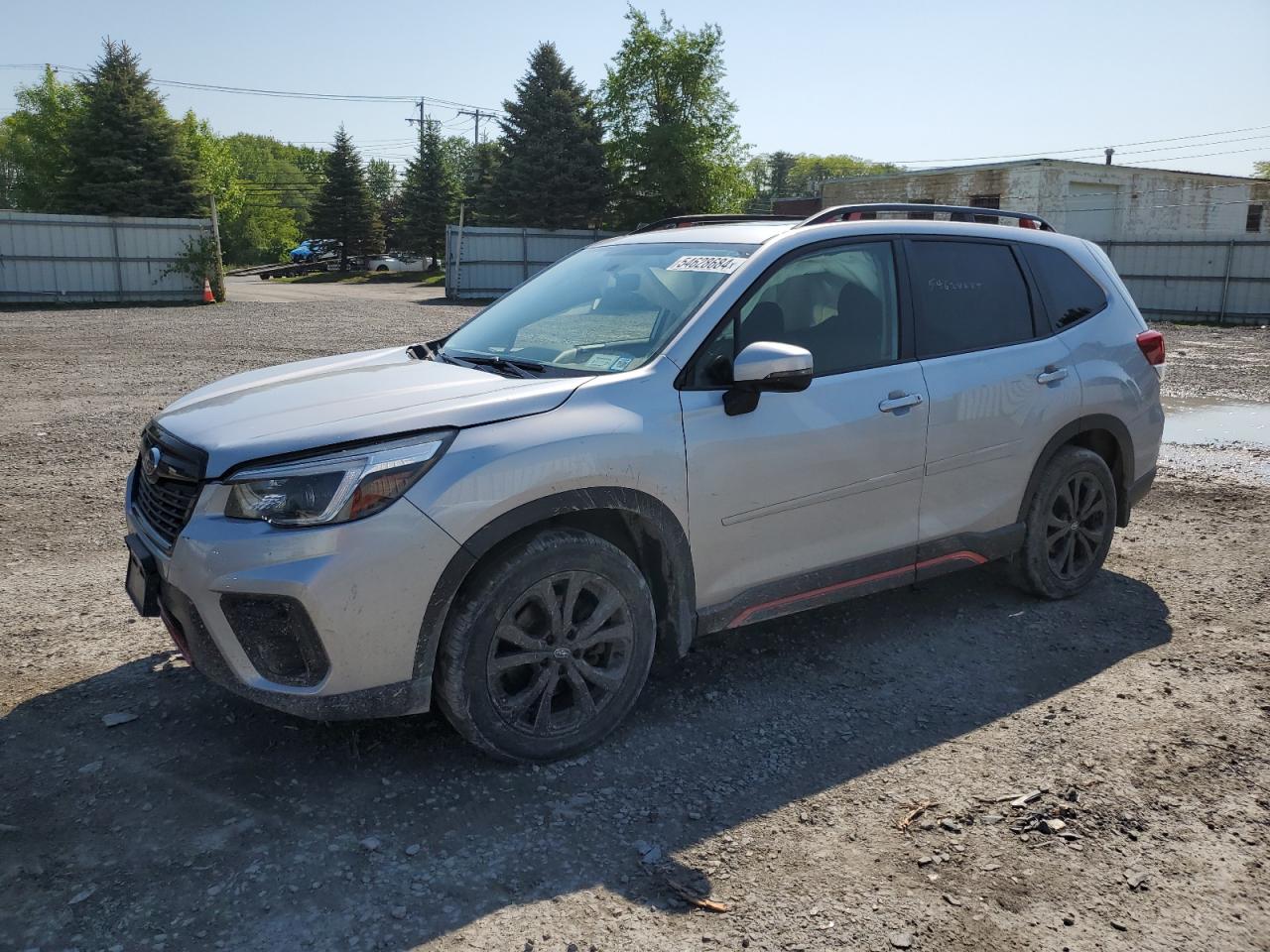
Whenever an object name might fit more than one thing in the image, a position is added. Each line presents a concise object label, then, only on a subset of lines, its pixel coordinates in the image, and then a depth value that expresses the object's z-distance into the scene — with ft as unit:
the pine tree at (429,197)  193.06
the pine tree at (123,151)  121.19
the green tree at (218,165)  205.50
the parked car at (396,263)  194.90
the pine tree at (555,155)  147.33
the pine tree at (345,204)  193.36
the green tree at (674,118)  160.25
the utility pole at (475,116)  280.51
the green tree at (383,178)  377.50
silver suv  10.14
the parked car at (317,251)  202.49
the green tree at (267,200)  244.22
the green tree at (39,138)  174.50
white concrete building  122.01
